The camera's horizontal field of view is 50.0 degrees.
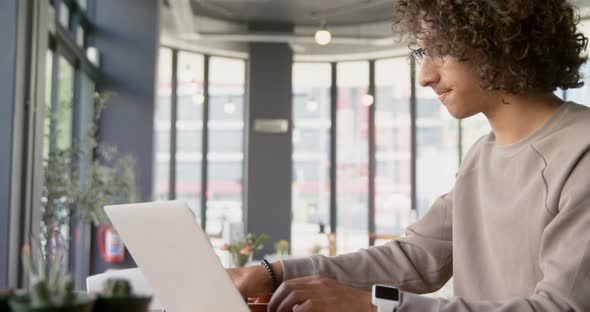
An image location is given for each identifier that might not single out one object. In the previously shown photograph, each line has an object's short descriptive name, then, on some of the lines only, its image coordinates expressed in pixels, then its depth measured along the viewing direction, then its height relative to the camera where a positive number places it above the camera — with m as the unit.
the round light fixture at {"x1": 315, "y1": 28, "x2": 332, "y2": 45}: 8.33 +1.87
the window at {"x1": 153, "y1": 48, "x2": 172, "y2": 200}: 10.78 +0.92
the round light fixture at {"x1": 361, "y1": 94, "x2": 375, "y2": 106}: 10.71 +1.33
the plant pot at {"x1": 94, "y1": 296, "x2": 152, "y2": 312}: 0.57 -0.11
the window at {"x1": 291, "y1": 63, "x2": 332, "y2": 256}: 11.65 +0.46
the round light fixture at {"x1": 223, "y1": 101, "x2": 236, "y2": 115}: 11.12 +1.24
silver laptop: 0.92 -0.12
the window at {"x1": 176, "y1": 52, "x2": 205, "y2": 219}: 11.02 +0.59
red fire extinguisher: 6.61 -0.73
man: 1.03 -0.03
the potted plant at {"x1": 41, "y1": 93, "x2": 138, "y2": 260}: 4.28 -0.06
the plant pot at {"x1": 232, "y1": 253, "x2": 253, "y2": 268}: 4.36 -0.57
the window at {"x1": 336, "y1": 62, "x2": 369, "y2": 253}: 11.70 +0.09
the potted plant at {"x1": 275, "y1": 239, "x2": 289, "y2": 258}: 5.94 -0.68
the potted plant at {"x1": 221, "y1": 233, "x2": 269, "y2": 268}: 4.37 -0.54
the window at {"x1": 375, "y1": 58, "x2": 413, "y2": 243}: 11.54 +0.41
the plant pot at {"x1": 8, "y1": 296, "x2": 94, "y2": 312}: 0.49 -0.10
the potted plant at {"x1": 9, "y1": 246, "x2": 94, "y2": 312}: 0.50 -0.10
